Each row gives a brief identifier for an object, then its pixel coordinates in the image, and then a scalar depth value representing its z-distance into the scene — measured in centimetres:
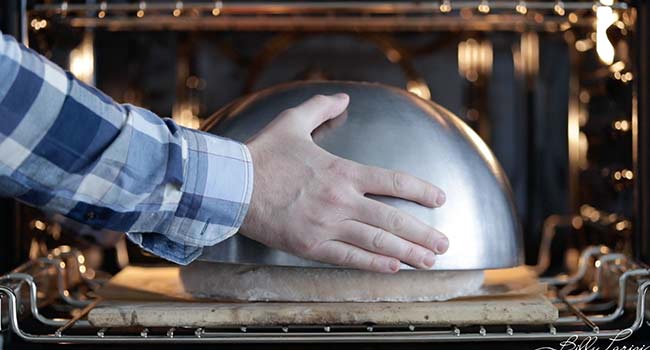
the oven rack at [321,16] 107
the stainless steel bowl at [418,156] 88
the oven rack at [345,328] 81
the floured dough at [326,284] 90
